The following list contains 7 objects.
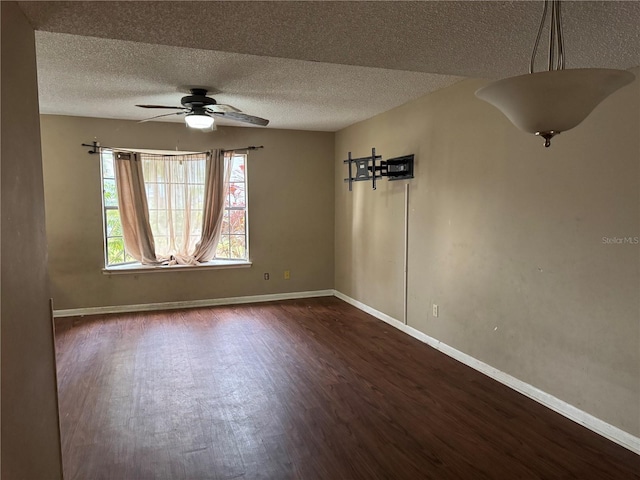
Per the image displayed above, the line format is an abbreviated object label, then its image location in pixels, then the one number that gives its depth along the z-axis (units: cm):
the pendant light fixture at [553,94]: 126
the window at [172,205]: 534
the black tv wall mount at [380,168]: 437
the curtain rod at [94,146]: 510
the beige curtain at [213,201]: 557
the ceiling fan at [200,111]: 372
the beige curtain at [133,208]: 523
